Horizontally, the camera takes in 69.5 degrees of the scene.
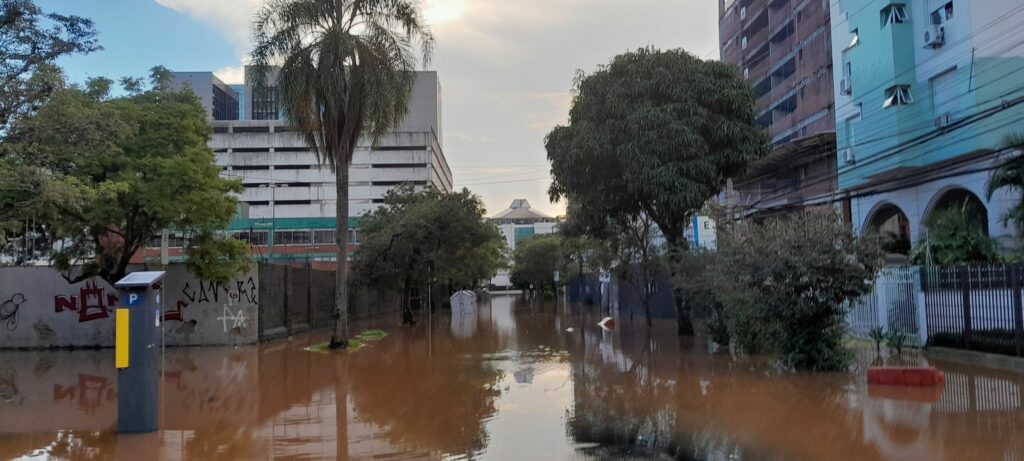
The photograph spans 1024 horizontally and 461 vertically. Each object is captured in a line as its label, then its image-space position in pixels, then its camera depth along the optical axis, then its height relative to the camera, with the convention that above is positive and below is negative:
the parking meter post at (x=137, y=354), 8.68 -0.88
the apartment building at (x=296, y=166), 95.81 +14.37
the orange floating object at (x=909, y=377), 11.54 -1.79
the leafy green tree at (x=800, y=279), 12.98 -0.25
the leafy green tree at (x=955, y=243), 18.98 +0.48
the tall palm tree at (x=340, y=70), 18.88 +5.30
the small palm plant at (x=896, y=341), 16.47 -1.75
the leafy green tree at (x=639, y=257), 26.08 +0.43
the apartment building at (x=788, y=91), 34.94 +9.44
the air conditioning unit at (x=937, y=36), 22.38 +6.85
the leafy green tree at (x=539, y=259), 71.12 +1.19
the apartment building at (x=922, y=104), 20.73 +4.98
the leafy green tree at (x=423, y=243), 30.00 +1.27
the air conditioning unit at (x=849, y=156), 27.39 +4.06
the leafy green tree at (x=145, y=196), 17.41 +2.00
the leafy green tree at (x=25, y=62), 11.96 +3.68
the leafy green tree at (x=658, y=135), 20.30 +3.75
